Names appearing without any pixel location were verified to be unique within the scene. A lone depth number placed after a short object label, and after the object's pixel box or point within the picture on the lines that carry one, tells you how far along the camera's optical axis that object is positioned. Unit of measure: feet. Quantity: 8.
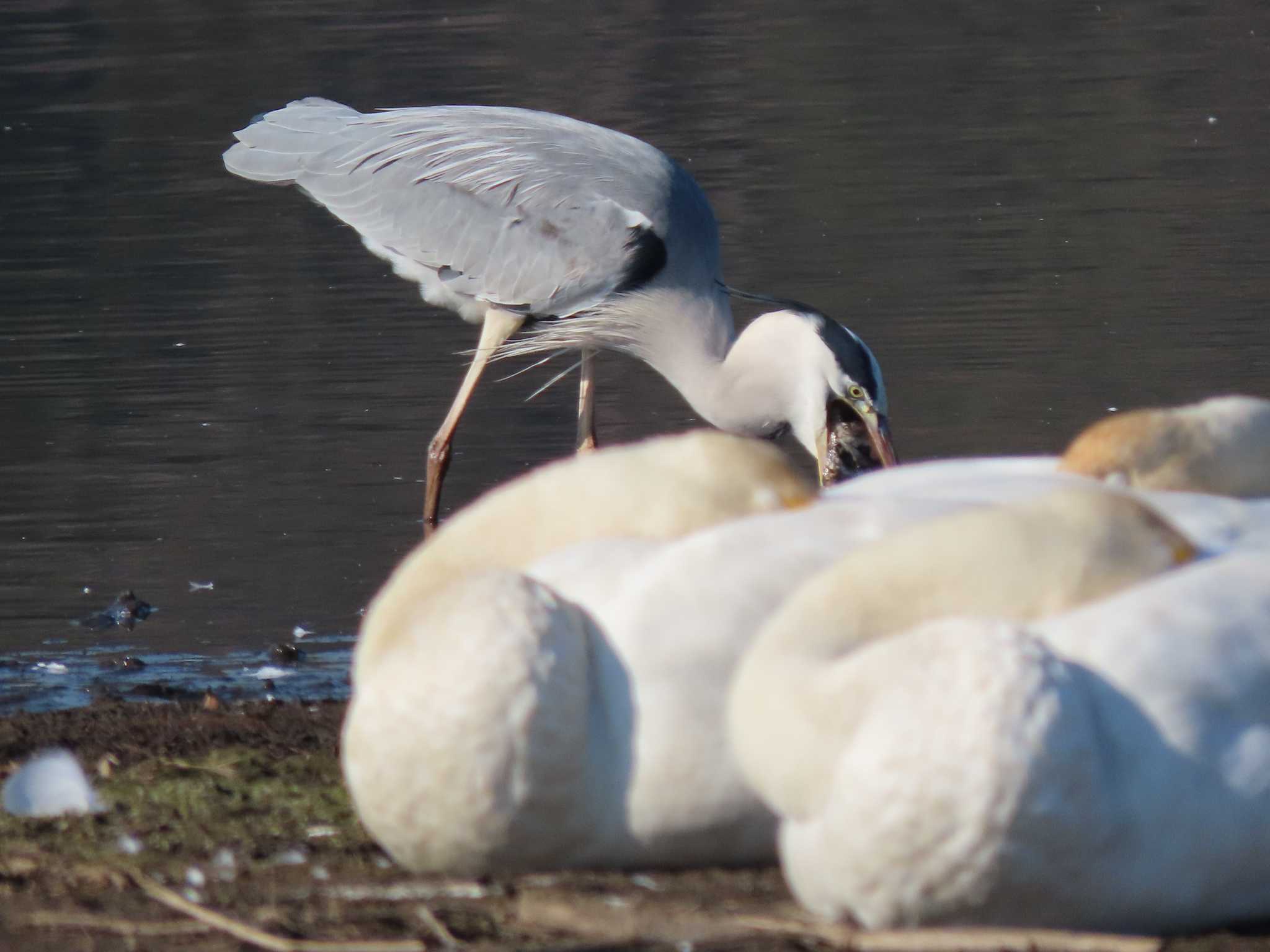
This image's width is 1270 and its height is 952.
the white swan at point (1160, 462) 26.16
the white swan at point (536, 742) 23.44
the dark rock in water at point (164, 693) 37.65
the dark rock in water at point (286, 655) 39.55
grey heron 51.49
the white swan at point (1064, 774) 20.94
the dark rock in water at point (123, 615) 43.09
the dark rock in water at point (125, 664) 40.14
